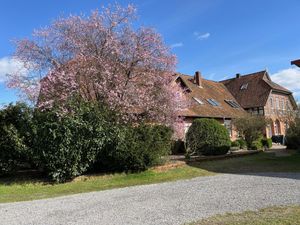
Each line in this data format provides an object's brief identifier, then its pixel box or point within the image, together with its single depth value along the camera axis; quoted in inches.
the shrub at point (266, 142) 790.5
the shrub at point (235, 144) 802.2
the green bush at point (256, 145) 712.3
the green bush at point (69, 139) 384.5
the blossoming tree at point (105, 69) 446.3
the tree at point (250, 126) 681.7
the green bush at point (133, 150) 408.4
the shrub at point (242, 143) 761.5
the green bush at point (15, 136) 392.1
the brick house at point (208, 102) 837.2
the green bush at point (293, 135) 634.8
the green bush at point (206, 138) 568.8
